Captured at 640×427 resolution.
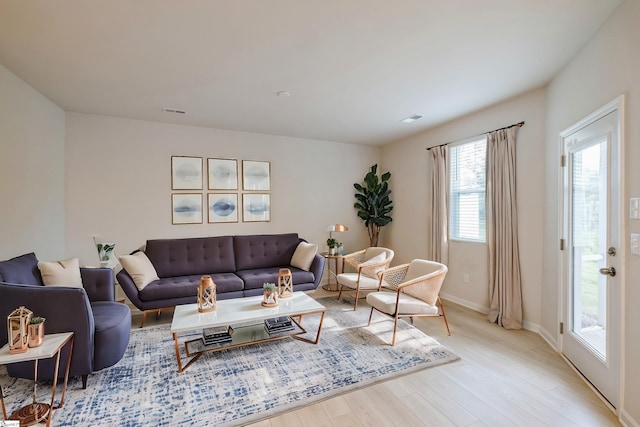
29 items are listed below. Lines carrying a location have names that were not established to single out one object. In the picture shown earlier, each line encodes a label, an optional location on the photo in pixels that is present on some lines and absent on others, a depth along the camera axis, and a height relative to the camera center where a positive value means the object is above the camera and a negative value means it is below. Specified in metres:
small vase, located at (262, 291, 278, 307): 2.95 -0.83
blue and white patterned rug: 1.98 -1.30
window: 4.02 +0.31
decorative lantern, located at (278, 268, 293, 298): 3.16 -0.77
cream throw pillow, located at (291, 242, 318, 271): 4.46 -0.65
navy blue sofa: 3.53 -0.77
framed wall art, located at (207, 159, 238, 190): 4.65 +0.62
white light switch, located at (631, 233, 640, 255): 1.79 -0.19
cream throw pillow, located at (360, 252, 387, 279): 4.16 -0.75
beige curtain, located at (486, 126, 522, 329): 3.45 -0.25
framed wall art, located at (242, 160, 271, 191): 4.88 +0.62
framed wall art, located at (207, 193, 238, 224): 4.66 +0.10
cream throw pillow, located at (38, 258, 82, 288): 2.71 -0.55
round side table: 4.94 -1.07
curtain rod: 3.43 +1.02
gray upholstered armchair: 2.06 -0.80
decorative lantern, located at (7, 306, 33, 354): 1.80 -0.71
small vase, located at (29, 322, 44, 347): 1.87 -0.75
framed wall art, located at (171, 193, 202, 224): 4.44 +0.08
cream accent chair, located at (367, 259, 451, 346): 3.01 -0.89
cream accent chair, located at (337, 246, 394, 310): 3.99 -0.81
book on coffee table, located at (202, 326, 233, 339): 2.74 -1.11
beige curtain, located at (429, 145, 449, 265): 4.45 +0.09
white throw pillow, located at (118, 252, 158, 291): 3.51 -0.66
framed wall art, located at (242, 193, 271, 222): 4.90 +0.10
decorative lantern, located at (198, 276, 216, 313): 2.77 -0.76
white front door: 2.02 -0.27
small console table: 1.76 -0.84
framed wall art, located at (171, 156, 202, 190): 4.43 +0.60
